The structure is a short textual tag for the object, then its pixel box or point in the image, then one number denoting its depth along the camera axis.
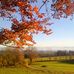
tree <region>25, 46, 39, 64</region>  38.25
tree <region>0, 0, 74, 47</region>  4.14
